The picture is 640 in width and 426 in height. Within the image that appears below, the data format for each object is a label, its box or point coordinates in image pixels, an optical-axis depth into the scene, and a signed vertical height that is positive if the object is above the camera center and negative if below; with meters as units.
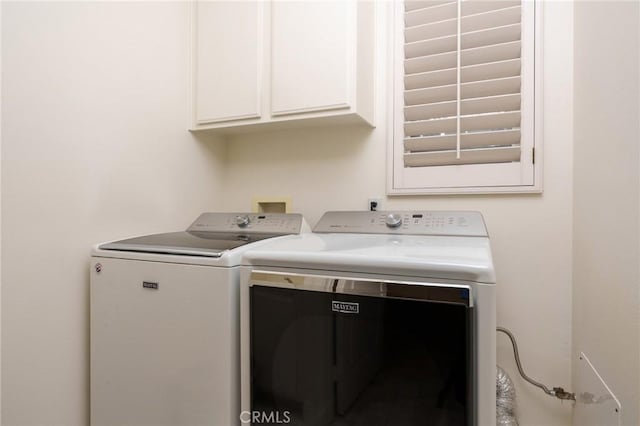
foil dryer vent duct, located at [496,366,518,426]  1.33 -0.71
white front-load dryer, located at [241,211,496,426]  0.85 -0.31
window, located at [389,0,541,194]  1.49 +0.51
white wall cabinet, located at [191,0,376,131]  1.49 +0.66
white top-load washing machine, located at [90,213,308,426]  1.08 -0.39
